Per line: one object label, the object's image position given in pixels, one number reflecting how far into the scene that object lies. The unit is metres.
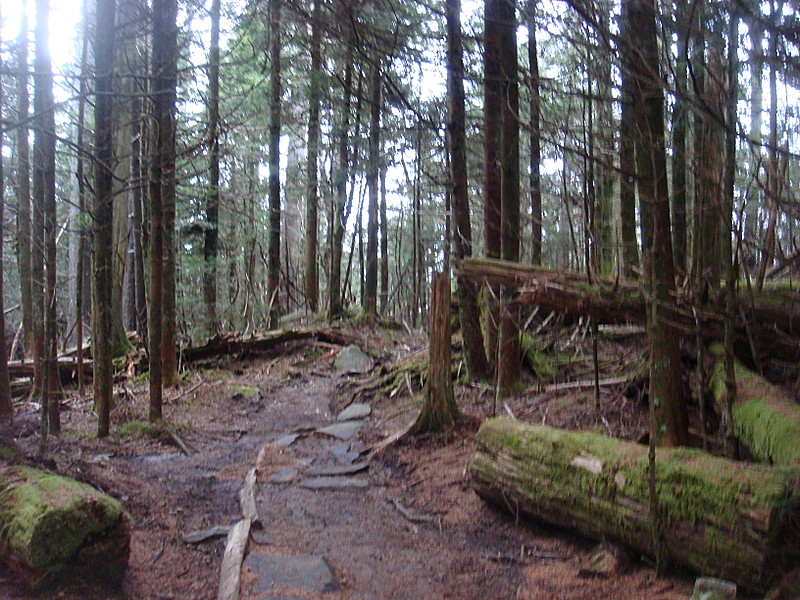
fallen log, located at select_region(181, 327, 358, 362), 14.88
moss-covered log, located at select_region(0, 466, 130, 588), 3.84
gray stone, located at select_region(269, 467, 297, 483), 7.37
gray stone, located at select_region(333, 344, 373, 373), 14.34
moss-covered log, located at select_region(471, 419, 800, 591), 3.97
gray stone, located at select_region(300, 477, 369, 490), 7.27
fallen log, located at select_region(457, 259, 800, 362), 6.24
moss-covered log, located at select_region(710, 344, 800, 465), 5.09
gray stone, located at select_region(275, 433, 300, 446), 9.10
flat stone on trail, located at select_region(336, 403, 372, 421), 10.55
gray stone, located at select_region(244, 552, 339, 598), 4.65
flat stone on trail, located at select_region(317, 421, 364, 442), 9.45
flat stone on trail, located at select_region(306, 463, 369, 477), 7.73
